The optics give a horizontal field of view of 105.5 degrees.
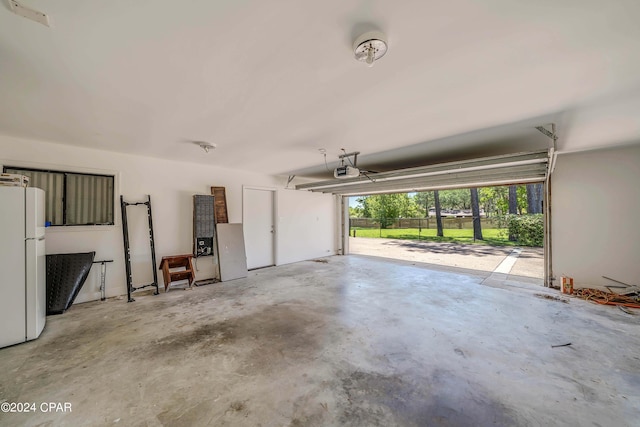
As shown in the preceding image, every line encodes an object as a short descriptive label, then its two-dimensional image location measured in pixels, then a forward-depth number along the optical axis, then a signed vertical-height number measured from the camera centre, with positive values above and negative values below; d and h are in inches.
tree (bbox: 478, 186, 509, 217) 585.0 +38.1
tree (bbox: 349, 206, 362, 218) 952.1 +10.2
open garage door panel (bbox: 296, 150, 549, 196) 144.2 +28.9
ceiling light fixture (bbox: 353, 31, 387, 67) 60.4 +43.3
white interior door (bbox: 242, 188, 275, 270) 241.3 -10.8
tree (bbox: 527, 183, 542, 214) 457.4 +27.5
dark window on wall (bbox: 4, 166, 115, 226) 143.7 +14.9
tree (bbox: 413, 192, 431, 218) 858.1 +40.5
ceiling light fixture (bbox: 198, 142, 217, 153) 148.3 +44.5
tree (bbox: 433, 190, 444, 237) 577.8 -14.2
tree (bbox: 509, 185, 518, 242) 488.9 +20.1
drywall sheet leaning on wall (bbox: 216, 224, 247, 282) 204.7 -30.9
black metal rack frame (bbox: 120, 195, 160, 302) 159.6 -23.2
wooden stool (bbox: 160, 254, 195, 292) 175.2 -37.6
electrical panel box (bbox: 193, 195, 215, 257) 193.2 -6.5
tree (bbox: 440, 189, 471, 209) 974.8 +55.6
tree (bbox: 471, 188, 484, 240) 500.4 -9.3
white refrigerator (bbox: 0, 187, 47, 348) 98.8 -19.4
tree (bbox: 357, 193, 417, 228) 714.2 +21.0
